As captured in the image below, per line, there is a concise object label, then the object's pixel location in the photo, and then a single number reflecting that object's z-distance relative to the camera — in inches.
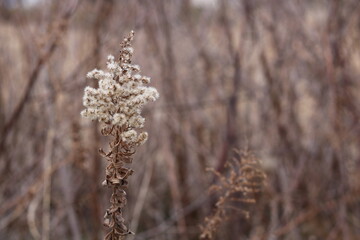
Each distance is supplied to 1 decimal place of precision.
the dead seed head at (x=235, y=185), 35.2
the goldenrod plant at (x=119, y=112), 29.5
